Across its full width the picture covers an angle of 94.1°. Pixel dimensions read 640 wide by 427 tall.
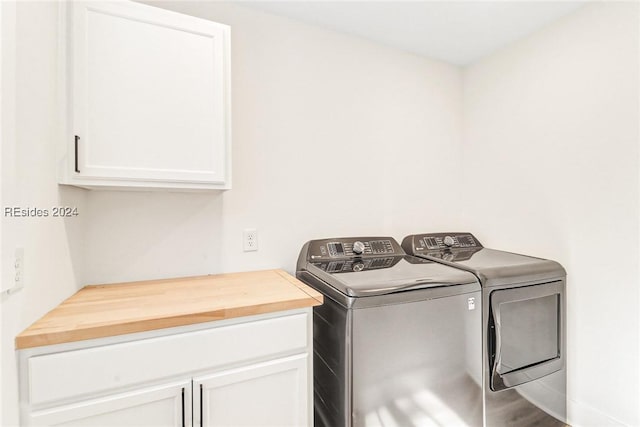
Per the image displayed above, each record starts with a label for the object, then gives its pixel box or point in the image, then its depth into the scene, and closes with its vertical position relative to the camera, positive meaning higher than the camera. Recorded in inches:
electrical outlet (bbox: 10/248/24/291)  33.3 -6.6
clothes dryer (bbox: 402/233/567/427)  59.1 -26.9
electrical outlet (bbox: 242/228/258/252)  68.6 -6.4
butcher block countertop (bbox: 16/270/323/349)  36.1 -13.9
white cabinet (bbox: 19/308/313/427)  35.3 -22.4
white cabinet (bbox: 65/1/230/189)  46.3 +19.1
